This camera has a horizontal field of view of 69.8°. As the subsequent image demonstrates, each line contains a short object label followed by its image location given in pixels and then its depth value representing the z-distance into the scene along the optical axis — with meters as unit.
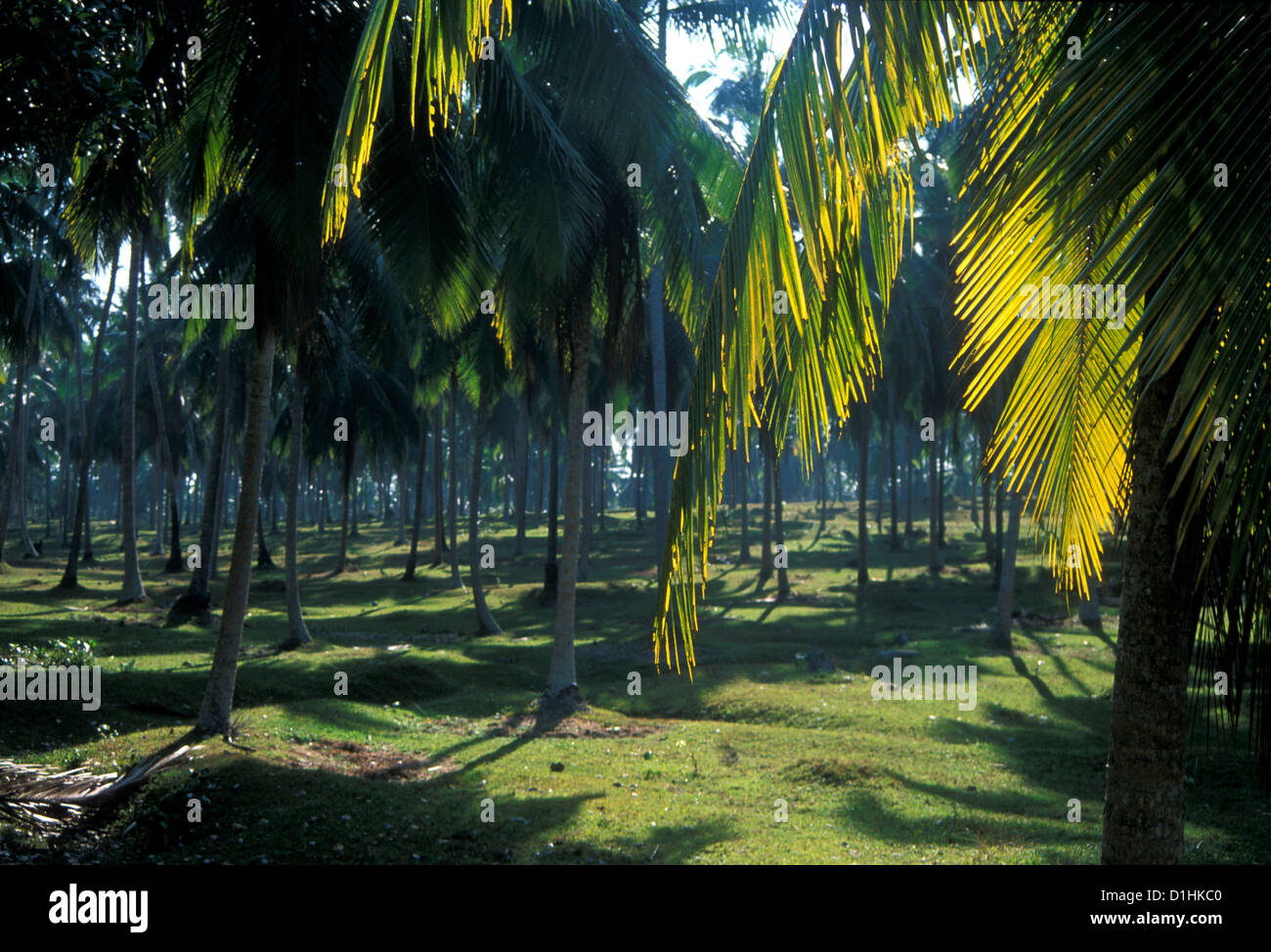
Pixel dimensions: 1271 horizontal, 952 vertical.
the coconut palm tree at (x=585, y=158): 10.95
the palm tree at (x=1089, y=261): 2.67
